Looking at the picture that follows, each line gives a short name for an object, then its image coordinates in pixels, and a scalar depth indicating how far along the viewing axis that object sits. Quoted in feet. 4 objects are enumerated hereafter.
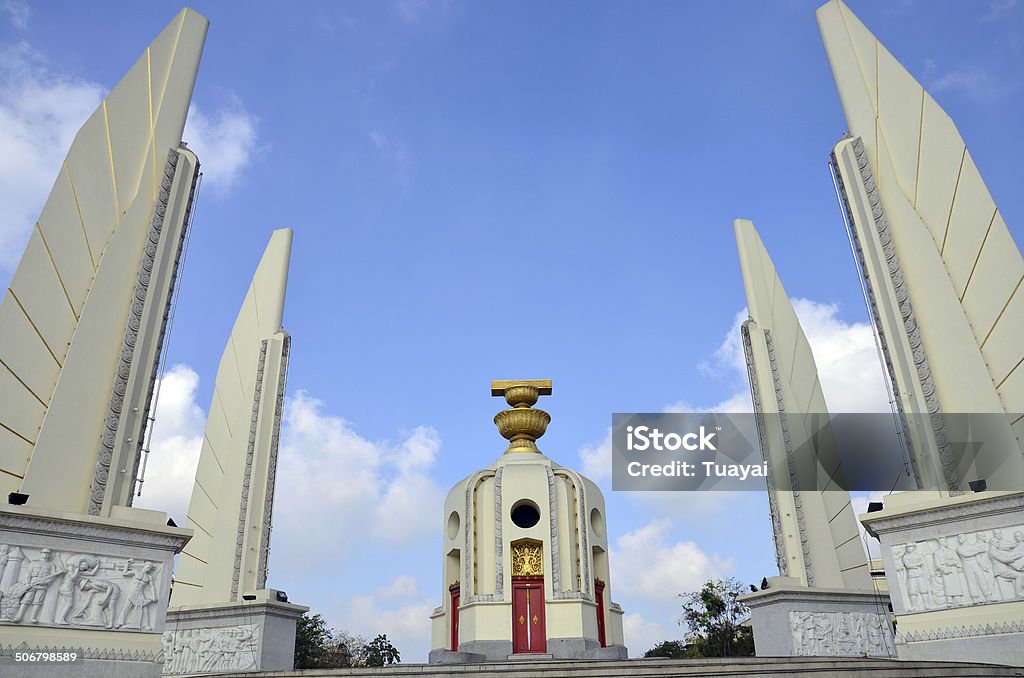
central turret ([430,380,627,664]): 64.18
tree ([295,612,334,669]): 104.12
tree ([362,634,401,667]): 122.01
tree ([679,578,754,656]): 99.60
